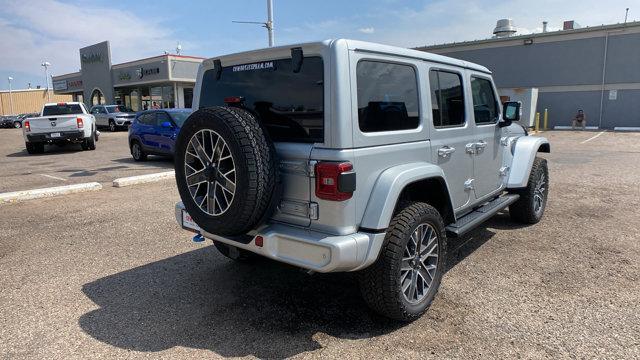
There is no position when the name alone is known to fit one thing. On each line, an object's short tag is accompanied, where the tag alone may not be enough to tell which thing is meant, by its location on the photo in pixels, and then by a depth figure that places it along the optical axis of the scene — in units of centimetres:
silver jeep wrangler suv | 290
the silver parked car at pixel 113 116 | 2872
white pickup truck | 1516
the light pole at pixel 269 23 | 1847
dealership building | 3381
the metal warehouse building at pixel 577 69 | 2309
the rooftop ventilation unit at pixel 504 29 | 2766
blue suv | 1206
